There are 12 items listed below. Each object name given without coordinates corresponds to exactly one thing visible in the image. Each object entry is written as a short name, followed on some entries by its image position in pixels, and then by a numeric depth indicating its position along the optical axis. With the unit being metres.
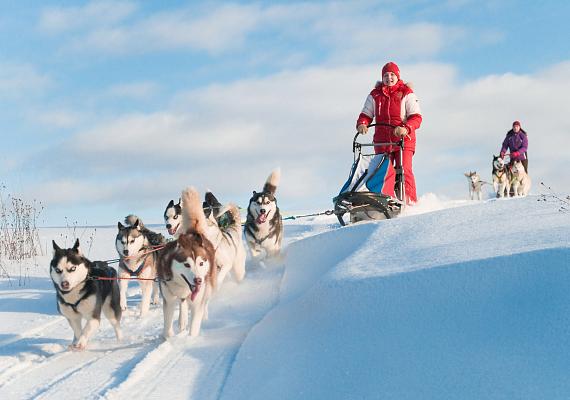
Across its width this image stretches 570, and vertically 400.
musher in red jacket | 12.80
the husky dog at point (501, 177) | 29.39
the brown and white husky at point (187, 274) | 8.13
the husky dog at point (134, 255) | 11.29
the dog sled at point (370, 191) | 11.86
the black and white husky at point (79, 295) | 8.18
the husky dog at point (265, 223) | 13.04
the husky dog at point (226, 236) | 10.92
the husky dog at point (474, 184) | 33.47
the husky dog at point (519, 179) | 28.72
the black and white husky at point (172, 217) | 12.96
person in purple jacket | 26.72
